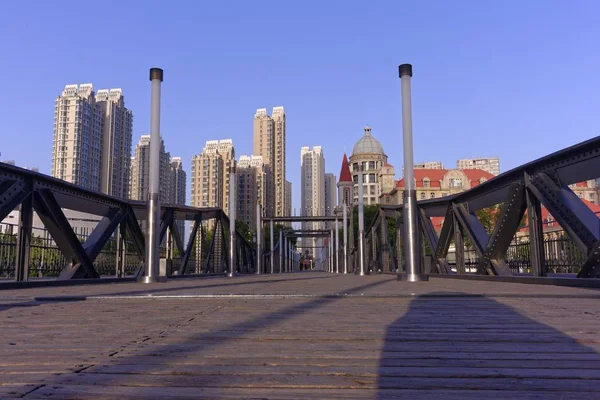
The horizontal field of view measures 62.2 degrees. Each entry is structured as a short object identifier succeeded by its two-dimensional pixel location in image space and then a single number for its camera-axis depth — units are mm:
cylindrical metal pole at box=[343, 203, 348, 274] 30500
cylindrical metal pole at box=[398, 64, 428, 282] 10305
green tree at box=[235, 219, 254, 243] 59484
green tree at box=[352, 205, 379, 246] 65181
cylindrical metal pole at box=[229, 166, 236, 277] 20519
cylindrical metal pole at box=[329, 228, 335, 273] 53434
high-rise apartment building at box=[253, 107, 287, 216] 112875
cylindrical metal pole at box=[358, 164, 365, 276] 23088
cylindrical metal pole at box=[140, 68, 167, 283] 10320
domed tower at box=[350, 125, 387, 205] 114750
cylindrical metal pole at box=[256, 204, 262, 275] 31703
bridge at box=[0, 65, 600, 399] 1825
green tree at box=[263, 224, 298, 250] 70438
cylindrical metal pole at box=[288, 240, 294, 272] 78238
